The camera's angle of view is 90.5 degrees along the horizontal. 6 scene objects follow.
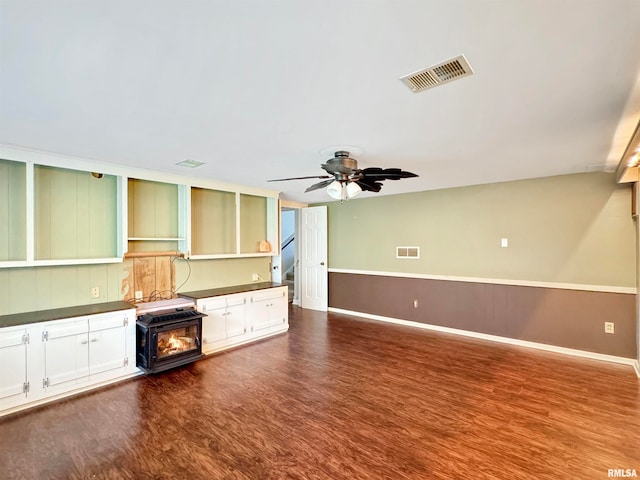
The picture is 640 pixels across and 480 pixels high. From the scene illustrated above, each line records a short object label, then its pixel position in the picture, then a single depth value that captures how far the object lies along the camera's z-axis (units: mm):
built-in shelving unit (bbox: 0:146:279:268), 3182
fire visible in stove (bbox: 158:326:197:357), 3730
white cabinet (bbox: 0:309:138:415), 2838
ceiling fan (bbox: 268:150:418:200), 3061
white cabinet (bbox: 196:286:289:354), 4348
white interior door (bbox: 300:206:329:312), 6895
